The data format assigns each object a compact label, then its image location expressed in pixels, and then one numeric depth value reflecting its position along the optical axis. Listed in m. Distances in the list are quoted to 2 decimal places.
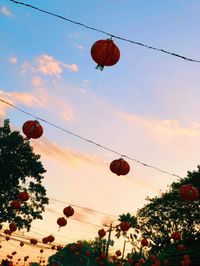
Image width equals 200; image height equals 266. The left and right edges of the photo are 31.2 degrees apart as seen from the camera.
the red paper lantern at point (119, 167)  9.48
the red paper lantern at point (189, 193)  10.26
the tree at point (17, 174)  32.75
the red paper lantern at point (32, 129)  8.83
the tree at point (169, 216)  33.59
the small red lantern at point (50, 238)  24.32
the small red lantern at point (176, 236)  18.66
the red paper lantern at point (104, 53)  6.06
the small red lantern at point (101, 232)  21.89
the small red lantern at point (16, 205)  18.15
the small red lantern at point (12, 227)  23.38
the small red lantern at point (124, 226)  17.59
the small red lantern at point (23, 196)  17.05
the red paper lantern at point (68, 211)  15.45
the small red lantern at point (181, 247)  16.53
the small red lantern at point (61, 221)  16.92
